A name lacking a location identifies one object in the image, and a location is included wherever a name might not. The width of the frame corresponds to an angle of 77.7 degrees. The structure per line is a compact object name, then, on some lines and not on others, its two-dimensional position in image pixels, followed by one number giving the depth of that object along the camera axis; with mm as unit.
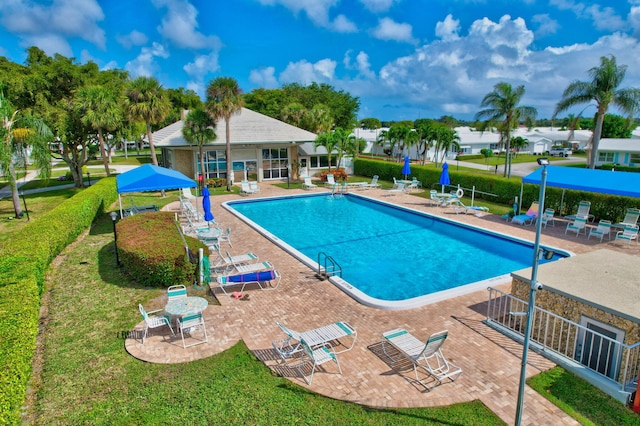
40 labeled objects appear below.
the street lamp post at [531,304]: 5254
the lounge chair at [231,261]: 12222
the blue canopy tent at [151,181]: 15914
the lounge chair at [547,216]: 17867
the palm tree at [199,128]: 27391
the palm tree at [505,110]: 30797
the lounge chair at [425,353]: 7016
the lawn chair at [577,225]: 16406
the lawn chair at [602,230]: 15516
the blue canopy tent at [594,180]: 15250
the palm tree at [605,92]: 25594
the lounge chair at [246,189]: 26703
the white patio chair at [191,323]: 8179
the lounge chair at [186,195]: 23422
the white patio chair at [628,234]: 14888
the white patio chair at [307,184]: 29184
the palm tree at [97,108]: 25484
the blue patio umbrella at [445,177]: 22969
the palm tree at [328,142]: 31578
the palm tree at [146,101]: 24906
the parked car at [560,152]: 62669
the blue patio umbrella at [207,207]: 16203
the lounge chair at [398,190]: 26978
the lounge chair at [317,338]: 7484
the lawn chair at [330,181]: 29969
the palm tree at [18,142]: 18188
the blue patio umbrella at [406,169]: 27062
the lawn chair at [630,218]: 16109
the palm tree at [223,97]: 26750
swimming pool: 12328
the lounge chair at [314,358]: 7070
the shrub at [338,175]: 31853
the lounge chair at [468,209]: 20984
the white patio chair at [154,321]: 8250
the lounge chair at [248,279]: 10726
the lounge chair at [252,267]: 11318
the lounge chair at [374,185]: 28969
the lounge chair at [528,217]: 18344
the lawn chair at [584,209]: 17781
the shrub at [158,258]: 10891
